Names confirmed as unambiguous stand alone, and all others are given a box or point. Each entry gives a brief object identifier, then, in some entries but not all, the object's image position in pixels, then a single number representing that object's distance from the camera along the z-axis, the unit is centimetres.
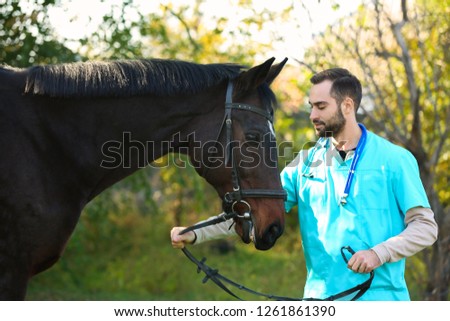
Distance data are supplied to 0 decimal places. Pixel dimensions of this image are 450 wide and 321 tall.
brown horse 331
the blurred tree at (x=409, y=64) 635
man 317
